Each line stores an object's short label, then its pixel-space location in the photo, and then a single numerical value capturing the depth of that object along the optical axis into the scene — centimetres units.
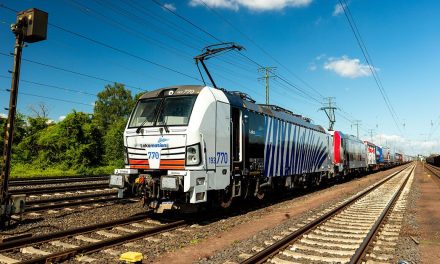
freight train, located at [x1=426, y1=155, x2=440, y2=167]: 8119
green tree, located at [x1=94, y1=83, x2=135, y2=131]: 7744
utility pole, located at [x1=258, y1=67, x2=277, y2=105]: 3791
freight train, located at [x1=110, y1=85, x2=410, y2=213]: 894
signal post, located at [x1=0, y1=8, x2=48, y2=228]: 817
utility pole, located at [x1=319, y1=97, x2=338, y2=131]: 5775
